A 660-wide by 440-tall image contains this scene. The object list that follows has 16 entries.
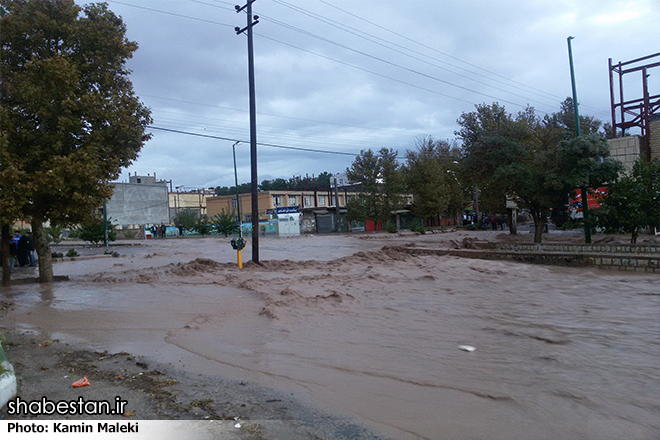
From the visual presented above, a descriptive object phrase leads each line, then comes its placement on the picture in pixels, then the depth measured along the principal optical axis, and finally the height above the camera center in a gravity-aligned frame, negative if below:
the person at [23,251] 20.22 -0.61
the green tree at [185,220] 72.94 +1.57
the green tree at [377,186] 50.34 +3.68
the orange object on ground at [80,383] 4.25 -1.37
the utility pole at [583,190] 16.16 +0.72
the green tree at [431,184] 51.75 +3.78
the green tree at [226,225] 54.84 +0.24
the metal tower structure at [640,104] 21.41 +4.88
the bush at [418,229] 44.47 -1.09
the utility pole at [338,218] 57.42 +0.47
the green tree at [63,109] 10.98 +3.14
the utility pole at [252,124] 16.02 +3.59
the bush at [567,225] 28.01 -0.89
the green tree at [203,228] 63.97 +0.10
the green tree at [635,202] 14.22 +0.16
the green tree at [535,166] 16.56 +1.75
